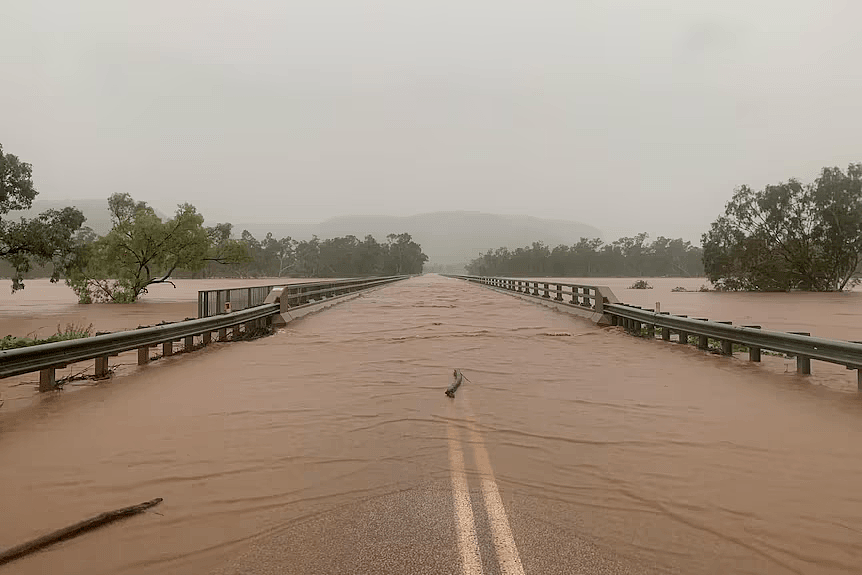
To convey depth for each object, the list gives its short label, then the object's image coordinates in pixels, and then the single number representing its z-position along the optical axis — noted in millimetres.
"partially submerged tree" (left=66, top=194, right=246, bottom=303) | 36906
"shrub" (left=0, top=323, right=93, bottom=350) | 12812
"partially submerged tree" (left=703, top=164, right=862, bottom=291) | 46656
